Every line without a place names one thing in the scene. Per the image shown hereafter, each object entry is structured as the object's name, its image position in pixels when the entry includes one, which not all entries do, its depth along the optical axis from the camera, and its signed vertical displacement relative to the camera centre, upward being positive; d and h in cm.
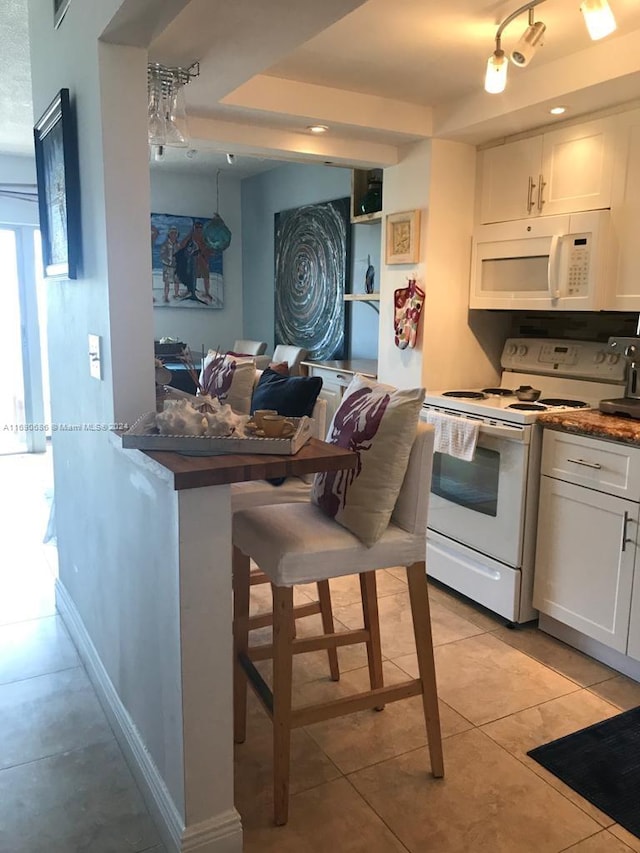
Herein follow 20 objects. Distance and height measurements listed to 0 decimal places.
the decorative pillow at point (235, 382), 300 -29
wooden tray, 156 -29
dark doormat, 186 -131
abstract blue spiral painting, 480 +32
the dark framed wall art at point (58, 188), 199 +41
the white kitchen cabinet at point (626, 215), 261 +41
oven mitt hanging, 331 +3
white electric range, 277 -68
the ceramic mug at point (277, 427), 163 -27
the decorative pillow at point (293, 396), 231 -27
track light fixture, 183 +83
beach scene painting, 601 +47
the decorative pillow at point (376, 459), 174 -36
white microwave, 273 +25
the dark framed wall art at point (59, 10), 204 +94
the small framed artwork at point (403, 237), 329 +40
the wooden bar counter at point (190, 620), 148 -70
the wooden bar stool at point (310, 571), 170 -66
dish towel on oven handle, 287 -50
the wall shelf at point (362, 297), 378 +12
